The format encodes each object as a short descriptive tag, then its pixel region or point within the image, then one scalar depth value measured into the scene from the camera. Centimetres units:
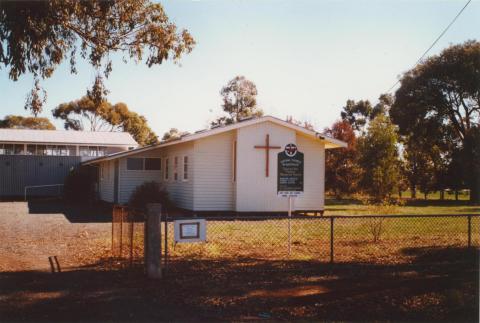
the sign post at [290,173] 1155
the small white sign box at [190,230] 839
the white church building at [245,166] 2056
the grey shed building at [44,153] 3662
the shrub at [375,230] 1298
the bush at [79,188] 3288
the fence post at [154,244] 805
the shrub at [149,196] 2234
